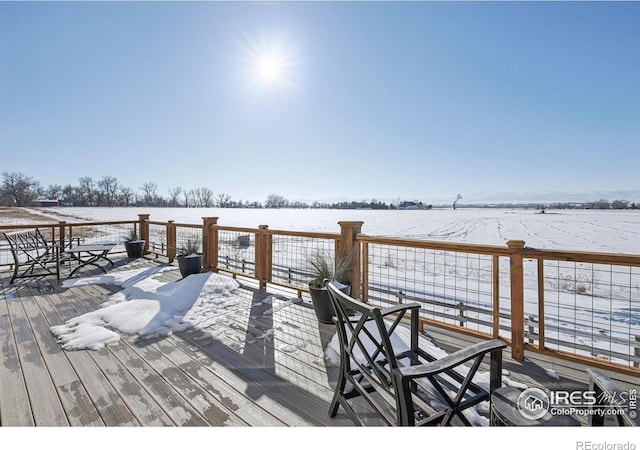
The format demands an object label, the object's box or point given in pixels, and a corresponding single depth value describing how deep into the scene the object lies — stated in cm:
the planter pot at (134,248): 659
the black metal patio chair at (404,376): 105
